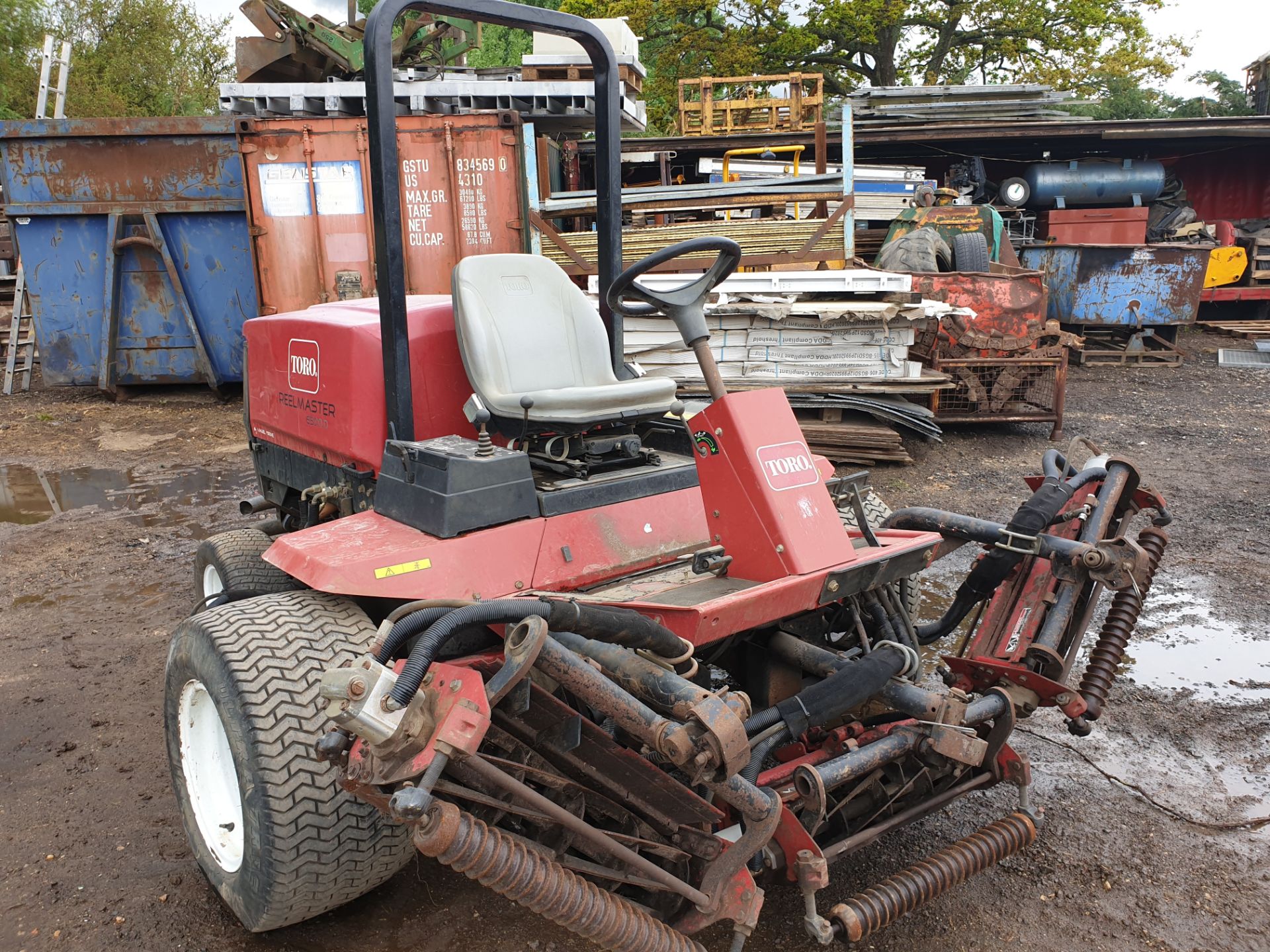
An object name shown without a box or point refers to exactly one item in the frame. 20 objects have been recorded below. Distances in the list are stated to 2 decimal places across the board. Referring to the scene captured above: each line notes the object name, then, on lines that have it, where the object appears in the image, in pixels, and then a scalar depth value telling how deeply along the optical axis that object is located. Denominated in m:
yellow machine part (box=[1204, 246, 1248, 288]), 14.51
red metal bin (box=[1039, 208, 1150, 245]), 14.22
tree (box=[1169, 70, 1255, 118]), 22.98
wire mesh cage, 7.89
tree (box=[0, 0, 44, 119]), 20.69
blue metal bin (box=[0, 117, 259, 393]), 9.55
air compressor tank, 14.41
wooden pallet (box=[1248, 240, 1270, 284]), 14.61
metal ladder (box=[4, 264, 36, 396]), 10.70
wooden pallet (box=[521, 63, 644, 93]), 10.02
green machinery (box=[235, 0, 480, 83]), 9.92
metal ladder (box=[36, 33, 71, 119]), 11.28
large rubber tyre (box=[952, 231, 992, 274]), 9.18
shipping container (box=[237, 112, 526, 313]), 8.80
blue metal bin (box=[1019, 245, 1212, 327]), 11.64
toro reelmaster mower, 2.00
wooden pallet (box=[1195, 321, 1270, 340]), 13.30
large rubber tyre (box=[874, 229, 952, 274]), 8.89
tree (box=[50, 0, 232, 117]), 23.39
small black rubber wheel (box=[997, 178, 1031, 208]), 14.35
